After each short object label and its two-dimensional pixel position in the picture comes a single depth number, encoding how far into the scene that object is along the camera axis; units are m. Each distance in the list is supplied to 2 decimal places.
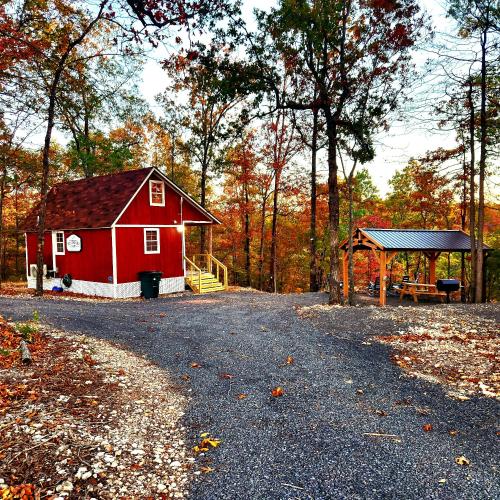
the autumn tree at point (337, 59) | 11.54
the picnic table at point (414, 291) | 17.39
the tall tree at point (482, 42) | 13.62
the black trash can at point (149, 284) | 17.55
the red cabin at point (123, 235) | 17.38
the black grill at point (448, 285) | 16.94
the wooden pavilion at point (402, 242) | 15.31
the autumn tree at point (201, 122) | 24.89
